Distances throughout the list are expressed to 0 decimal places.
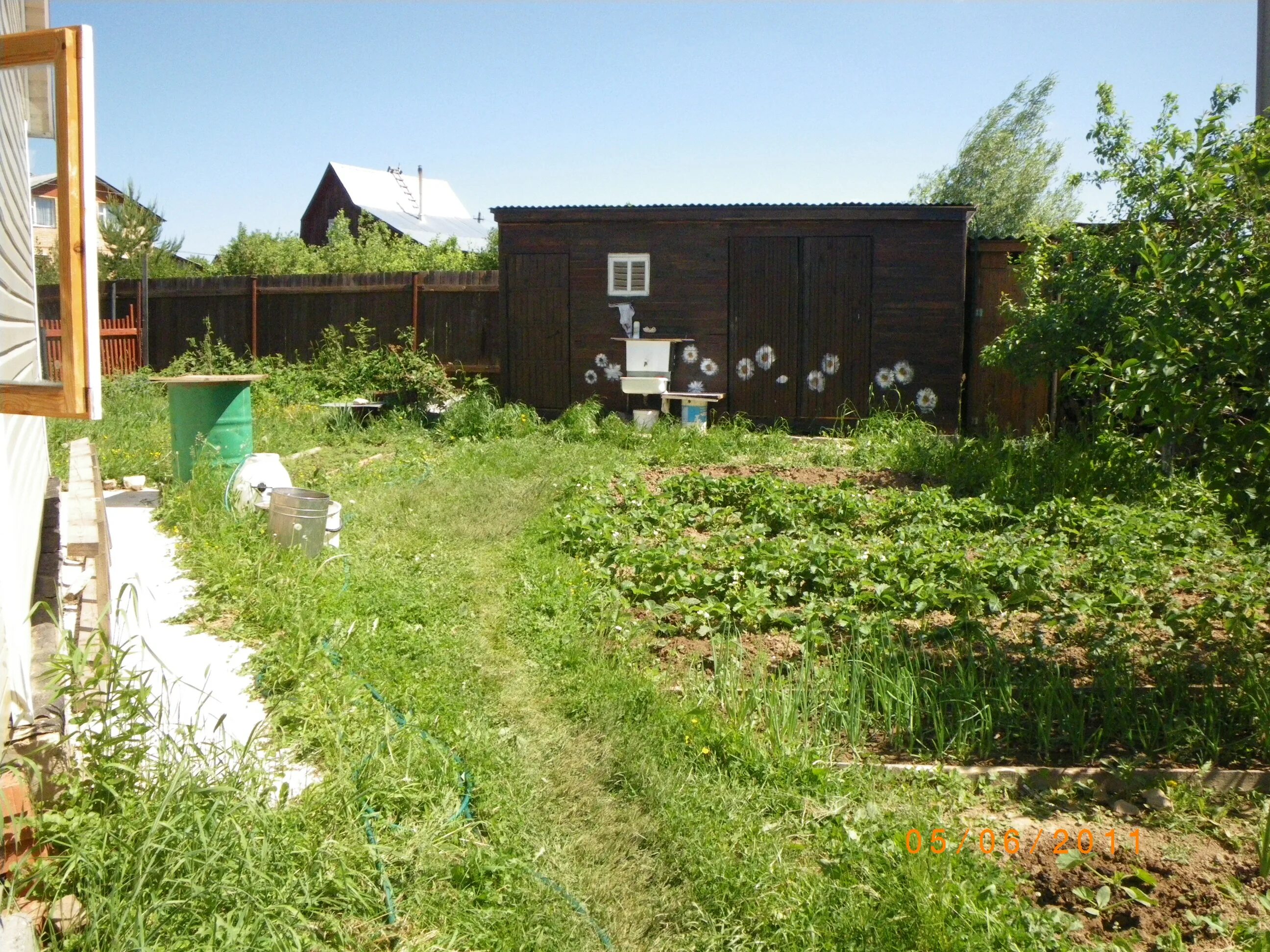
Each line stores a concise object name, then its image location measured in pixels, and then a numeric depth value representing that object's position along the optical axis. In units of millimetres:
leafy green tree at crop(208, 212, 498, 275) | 26516
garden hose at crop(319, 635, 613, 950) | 3213
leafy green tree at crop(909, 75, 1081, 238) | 36906
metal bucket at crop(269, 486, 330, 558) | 6605
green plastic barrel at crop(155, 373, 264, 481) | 8422
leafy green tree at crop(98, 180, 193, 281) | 29672
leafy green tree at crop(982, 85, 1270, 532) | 4512
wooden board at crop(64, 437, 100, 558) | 5180
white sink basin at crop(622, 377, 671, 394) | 14000
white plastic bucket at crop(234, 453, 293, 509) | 7539
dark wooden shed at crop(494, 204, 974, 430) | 14086
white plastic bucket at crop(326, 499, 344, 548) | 7086
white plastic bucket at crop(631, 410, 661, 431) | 13773
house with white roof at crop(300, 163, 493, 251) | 36375
